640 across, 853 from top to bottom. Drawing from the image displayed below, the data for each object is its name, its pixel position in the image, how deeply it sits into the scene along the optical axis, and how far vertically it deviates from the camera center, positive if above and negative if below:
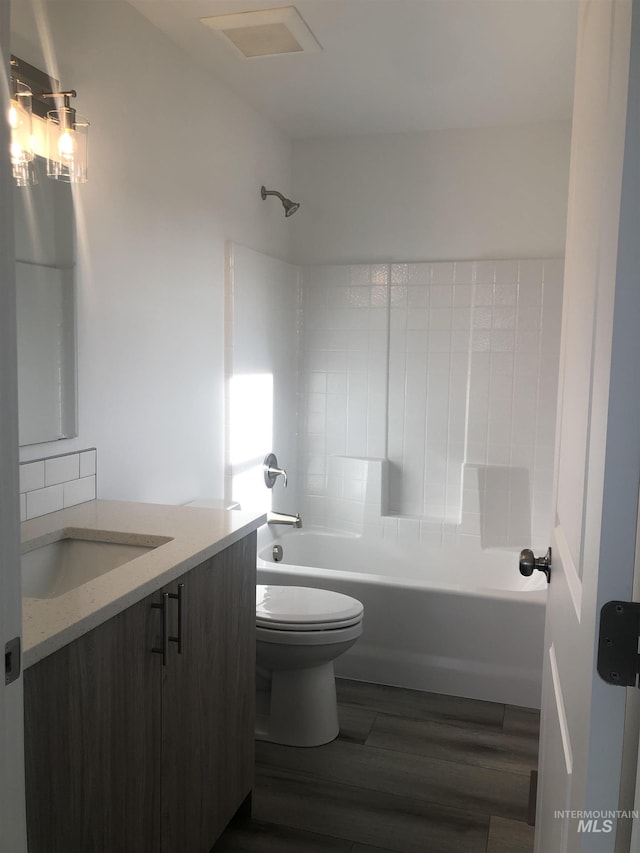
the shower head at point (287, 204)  3.55 +0.74
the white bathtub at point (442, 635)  2.89 -1.11
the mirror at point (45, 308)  1.98 +0.12
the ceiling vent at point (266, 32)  2.47 +1.13
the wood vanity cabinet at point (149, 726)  1.25 -0.77
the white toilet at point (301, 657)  2.46 -1.02
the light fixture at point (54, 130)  1.95 +0.60
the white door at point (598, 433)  0.79 -0.08
